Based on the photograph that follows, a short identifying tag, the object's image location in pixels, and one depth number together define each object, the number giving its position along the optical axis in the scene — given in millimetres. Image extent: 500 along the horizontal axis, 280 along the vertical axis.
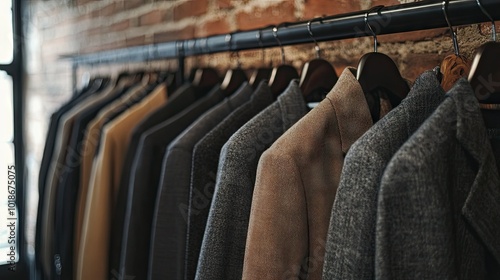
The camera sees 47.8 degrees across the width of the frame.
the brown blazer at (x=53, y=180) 1373
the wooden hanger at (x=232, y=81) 1118
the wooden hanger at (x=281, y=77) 998
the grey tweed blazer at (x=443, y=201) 548
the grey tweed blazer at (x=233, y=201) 808
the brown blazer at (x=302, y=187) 731
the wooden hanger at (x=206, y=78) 1226
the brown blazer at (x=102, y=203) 1186
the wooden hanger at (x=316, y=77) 878
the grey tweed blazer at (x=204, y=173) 917
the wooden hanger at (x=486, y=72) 630
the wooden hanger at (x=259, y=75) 1057
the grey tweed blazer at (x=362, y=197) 601
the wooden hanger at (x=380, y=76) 746
